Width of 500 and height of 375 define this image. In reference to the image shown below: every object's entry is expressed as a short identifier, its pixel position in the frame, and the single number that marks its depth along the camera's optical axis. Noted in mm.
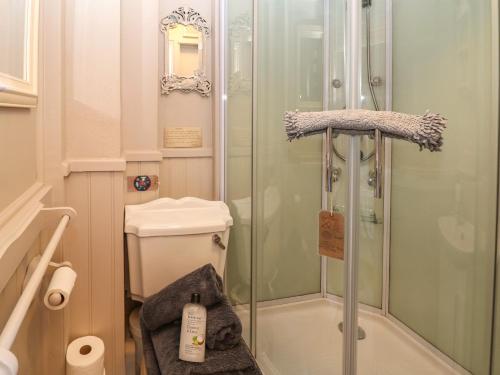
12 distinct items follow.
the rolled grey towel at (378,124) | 933
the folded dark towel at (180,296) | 1339
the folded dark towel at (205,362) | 1189
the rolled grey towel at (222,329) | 1268
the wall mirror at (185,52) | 1913
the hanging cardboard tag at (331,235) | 1153
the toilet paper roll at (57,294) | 1112
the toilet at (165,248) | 1587
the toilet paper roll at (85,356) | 1417
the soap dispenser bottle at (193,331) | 1213
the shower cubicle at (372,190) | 1213
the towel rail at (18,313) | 468
